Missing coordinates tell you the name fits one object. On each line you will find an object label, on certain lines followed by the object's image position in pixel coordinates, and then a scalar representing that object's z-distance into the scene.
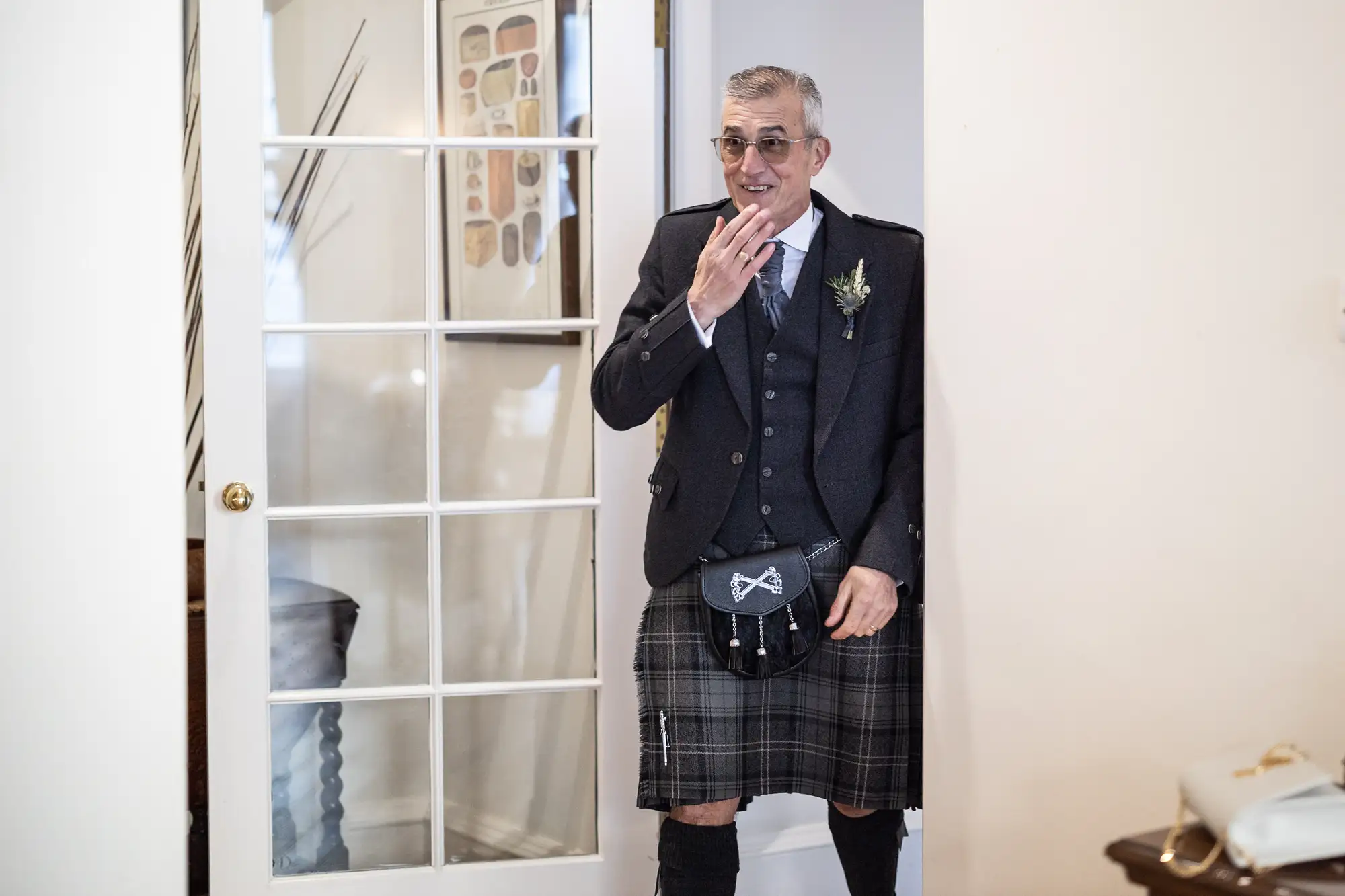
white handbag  3.53
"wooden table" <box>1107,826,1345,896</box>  3.51
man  4.26
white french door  4.61
